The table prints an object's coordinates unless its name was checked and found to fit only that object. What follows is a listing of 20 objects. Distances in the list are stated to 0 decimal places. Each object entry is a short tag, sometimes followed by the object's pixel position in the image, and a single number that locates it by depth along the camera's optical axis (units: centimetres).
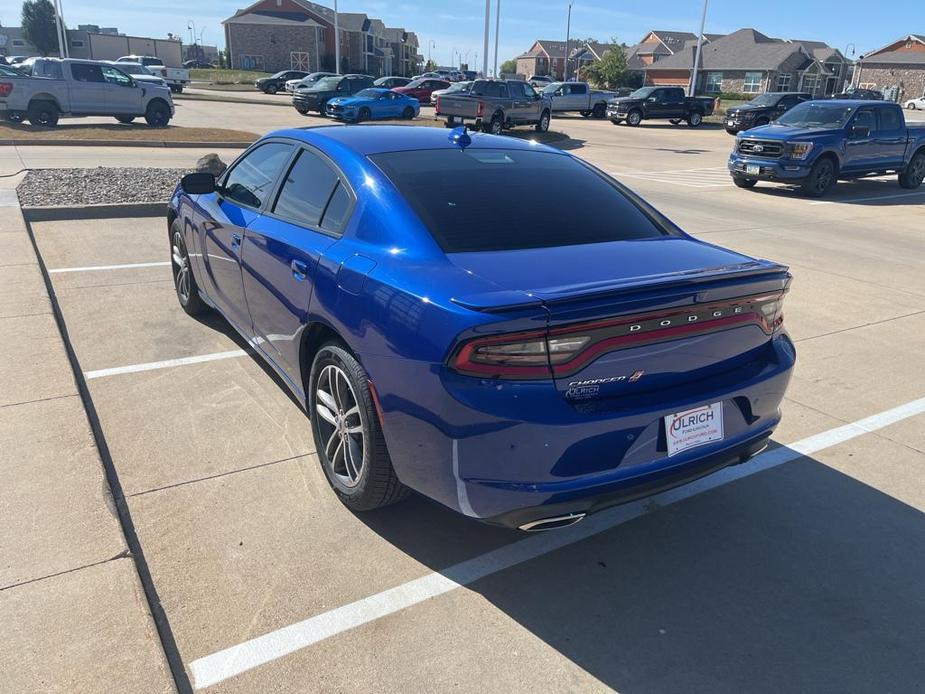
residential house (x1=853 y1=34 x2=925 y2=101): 7875
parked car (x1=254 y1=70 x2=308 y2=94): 4978
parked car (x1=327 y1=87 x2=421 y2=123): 2777
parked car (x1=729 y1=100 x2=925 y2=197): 1453
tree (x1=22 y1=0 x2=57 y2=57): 9138
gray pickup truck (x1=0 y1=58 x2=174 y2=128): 1922
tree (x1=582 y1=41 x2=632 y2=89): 7575
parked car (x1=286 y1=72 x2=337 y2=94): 3659
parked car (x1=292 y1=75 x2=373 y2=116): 3006
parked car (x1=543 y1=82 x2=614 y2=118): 3788
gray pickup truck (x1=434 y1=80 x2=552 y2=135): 2459
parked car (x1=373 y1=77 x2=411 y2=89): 3889
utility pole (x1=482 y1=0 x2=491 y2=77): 3694
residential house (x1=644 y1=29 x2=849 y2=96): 7112
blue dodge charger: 248
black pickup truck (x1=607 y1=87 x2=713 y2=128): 3456
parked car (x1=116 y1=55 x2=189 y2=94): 4266
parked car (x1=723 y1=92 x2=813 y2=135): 3045
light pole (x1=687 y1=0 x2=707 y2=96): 4709
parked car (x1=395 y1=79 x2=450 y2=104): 4069
